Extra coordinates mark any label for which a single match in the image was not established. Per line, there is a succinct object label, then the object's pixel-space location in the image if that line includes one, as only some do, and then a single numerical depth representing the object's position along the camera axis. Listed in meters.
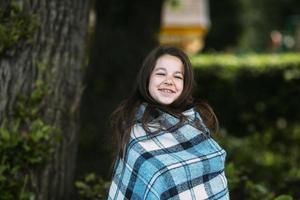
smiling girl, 4.09
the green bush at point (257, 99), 12.92
